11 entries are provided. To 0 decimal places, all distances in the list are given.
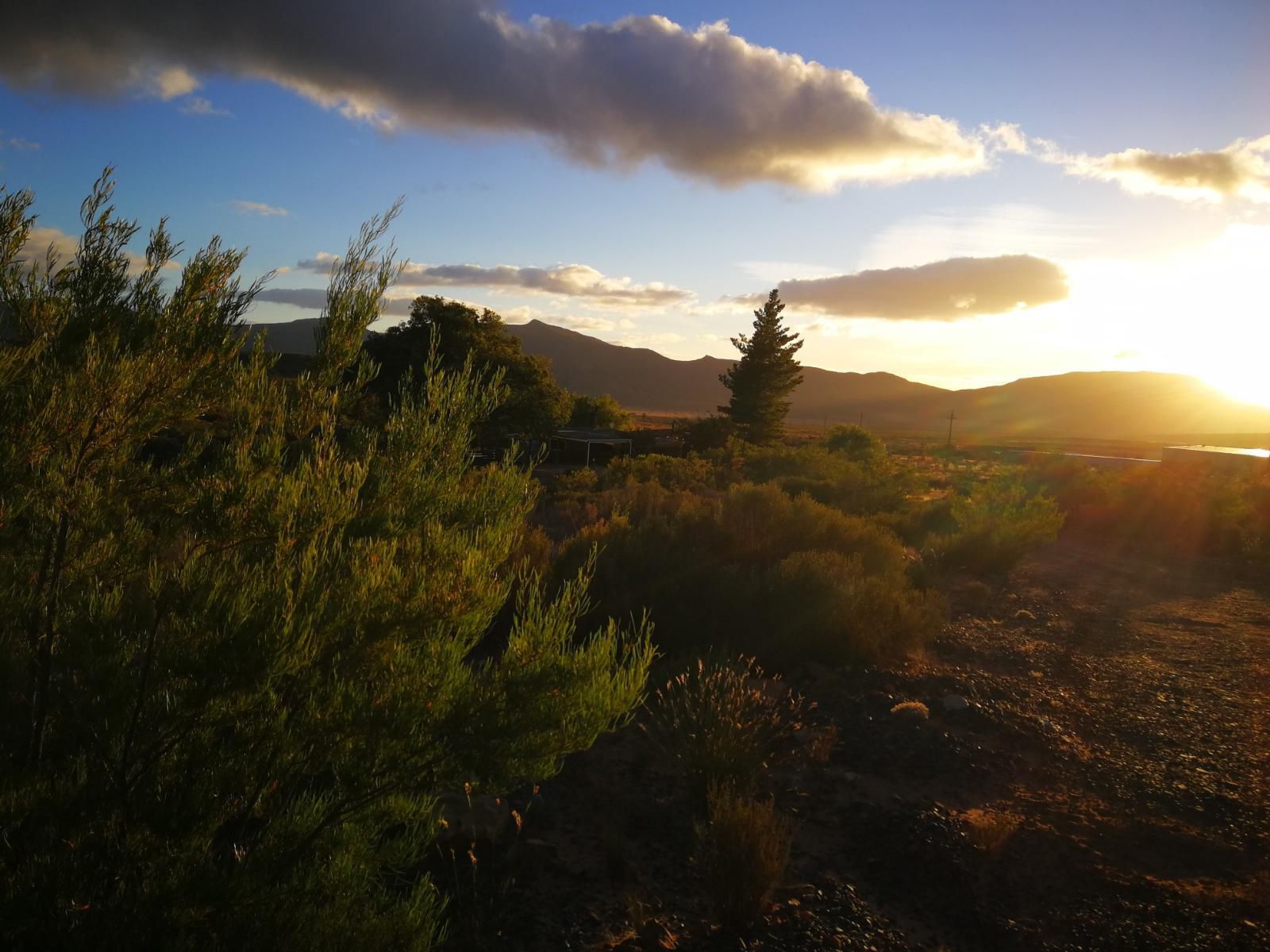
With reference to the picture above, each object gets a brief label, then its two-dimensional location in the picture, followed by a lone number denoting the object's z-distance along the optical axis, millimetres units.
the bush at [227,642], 3170
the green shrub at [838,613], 9039
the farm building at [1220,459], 35688
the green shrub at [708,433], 40469
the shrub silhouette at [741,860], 4543
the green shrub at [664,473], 22422
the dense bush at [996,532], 15648
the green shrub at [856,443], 40281
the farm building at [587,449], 39250
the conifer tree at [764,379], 49062
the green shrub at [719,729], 5910
